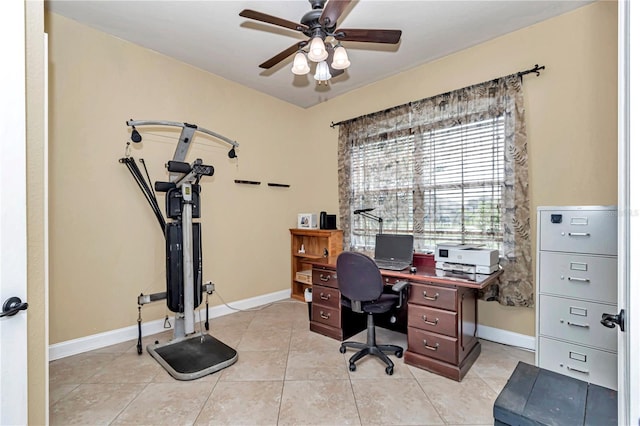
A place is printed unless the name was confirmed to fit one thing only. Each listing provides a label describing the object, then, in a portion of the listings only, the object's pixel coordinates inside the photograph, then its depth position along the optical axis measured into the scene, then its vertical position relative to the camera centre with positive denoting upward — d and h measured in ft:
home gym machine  8.14 -1.52
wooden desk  7.07 -2.88
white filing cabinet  6.00 -1.82
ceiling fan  5.60 +3.87
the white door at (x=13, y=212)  3.12 +0.01
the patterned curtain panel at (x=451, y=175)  8.42 +1.27
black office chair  7.25 -2.17
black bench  3.12 -2.29
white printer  7.54 -1.34
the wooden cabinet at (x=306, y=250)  12.61 -1.83
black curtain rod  8.21 +4.11
